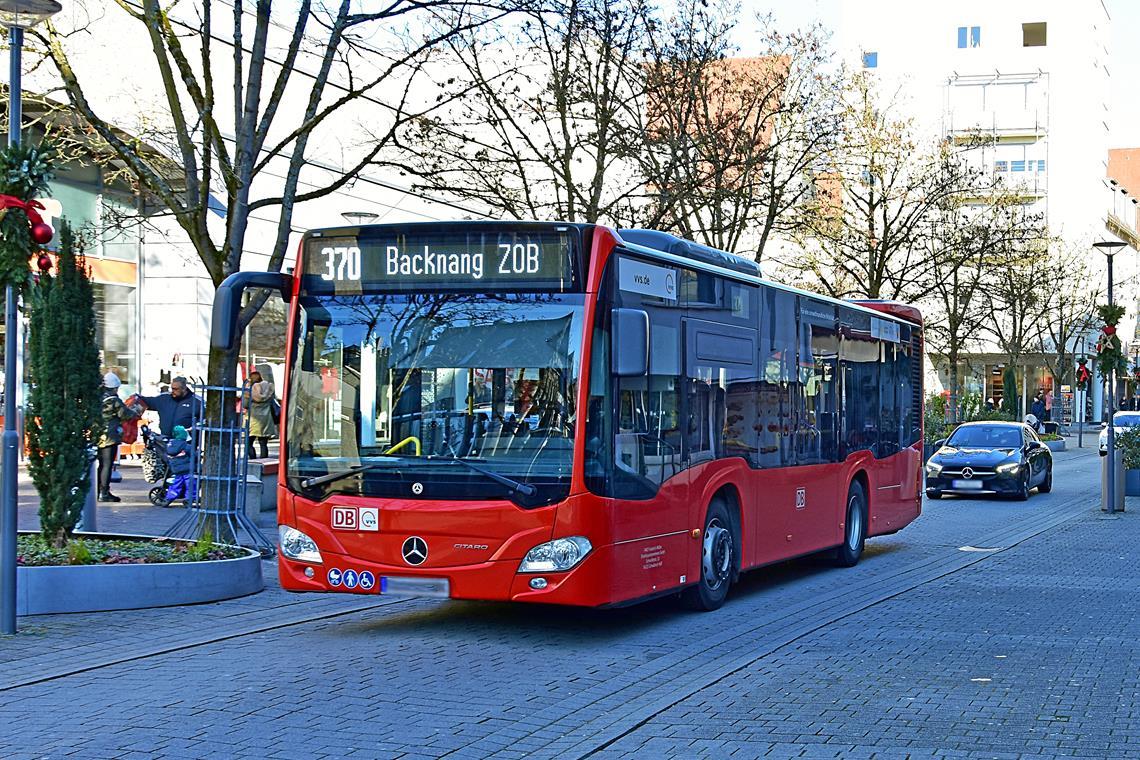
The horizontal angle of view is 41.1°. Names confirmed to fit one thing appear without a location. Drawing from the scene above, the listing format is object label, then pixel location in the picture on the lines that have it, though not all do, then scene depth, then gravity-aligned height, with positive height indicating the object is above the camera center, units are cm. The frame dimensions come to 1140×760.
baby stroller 2103 -59
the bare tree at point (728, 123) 2405 +534
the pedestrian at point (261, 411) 2408 +22
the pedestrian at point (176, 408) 2177 +25
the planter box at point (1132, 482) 2696 -102
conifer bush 1176 +19
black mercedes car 2725 -70
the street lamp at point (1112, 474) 2358 -77
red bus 978 +7
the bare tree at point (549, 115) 2162 +472
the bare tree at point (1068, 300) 5806 +493
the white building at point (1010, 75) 7894 +1820
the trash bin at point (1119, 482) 2366 -90
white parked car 4092 +15
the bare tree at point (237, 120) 1425 +293
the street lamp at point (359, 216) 3475 +479
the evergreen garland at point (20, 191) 1001 +157
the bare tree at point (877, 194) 3781 +592
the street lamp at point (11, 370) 962 +35
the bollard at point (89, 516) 1438 -86
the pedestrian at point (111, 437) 2089 -16
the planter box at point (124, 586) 1091 -120
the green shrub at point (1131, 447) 2688 -40
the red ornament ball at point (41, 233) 1009 +127
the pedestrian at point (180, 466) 2084 -56
